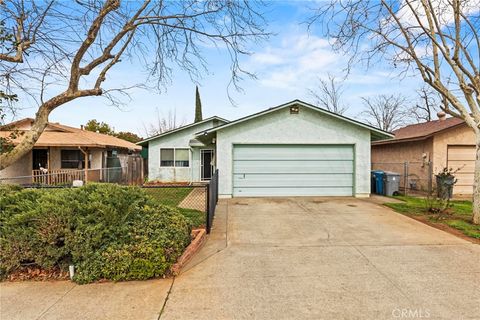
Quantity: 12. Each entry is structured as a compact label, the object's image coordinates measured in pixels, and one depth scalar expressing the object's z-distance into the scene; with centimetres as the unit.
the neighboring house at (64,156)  1591
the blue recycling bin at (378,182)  1313
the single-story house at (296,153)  1219
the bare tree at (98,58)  515
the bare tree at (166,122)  3797
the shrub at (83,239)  431
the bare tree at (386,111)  3616
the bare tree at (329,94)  3185
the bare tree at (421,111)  3272
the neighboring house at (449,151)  1355
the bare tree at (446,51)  748
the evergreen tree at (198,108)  2991
